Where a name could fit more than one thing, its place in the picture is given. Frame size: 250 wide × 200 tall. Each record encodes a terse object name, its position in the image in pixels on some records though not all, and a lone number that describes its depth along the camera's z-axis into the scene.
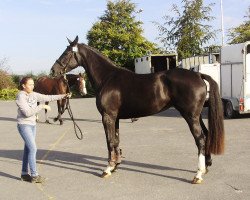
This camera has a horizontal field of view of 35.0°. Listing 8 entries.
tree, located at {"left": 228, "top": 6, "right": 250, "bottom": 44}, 34.92
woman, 6.29
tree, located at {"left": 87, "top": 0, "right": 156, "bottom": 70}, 38.22
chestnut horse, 14.46
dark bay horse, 6.34
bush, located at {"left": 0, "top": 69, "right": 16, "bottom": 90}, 37.72
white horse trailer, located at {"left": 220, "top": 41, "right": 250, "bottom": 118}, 13.32
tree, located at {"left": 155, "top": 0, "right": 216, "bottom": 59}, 31.31
